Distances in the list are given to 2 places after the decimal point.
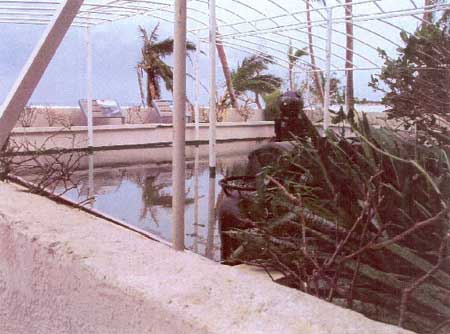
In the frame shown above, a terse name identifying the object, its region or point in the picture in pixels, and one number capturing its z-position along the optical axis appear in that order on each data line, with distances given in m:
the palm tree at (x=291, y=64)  16.36
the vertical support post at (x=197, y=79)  13.63
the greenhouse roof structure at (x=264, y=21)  9.17
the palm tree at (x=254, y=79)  21.00
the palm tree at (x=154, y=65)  21.27
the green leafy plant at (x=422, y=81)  1.66
